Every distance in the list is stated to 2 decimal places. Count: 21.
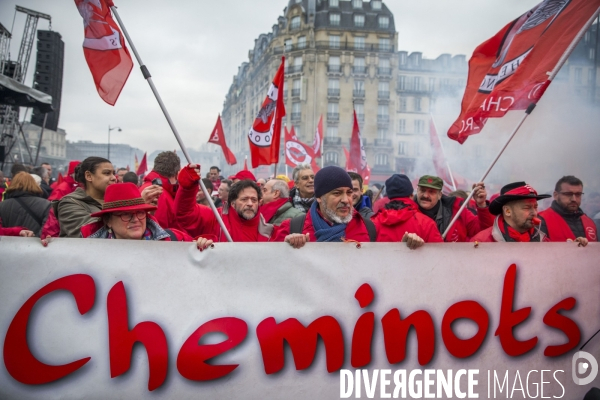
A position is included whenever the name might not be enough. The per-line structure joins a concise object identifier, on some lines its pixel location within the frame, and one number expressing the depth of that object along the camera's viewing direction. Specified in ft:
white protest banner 8.30
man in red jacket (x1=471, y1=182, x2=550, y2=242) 10.61
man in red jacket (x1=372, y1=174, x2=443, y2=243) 11.26
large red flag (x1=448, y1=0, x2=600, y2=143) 11.21
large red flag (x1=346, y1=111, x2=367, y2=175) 31.48
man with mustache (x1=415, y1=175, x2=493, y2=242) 13.62
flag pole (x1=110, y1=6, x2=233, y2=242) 10.12
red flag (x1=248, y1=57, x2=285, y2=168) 22.71
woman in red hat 9.52
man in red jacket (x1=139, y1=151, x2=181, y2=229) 13.82
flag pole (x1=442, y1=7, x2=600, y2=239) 10.43
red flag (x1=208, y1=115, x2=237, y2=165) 36.47
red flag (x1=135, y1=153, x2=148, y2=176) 50.29
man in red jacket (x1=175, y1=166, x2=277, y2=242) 12.42
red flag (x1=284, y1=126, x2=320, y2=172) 34.63
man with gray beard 10.48
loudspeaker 55.21
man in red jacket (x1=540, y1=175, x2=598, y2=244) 13.37
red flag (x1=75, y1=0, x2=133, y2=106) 11.11
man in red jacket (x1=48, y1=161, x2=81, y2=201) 19.97
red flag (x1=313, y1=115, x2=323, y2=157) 41.15
